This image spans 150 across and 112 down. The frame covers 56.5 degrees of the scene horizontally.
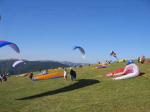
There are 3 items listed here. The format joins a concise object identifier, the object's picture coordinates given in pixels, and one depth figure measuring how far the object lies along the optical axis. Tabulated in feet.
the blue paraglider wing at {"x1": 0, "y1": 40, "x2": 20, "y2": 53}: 47.16
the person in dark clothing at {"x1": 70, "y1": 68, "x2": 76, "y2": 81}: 65.16
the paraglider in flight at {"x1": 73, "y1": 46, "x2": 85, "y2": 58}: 69.75
